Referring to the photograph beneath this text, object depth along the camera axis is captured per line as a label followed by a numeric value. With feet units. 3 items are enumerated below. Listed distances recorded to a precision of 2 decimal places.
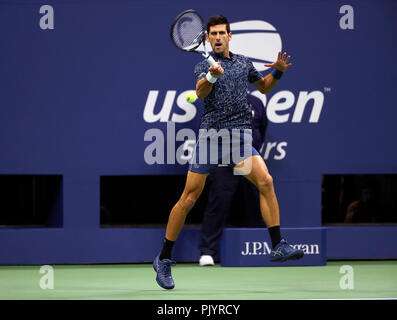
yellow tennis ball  42.09
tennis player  32.57
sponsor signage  42.44
